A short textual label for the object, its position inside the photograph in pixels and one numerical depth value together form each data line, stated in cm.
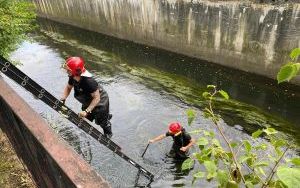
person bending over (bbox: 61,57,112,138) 697
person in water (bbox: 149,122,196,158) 802
